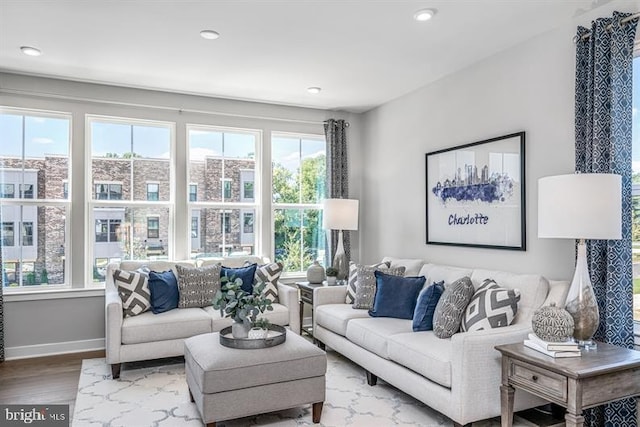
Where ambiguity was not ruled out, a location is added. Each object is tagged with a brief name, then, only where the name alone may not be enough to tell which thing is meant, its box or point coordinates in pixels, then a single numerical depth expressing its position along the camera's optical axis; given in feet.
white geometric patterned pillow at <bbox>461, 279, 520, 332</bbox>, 9.39
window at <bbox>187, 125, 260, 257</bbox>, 16.35
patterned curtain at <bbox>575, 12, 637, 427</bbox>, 8.61
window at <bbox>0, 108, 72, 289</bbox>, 14.05
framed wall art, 11.41
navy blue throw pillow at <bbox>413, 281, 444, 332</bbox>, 10.73
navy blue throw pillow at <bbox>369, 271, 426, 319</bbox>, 12.14
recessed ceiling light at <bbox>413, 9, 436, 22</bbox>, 9.62
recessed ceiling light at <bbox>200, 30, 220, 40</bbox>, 10.75
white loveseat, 11.84
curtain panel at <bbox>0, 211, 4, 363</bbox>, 13.26
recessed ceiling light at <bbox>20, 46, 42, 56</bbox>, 11.80
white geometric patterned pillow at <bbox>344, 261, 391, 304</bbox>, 13.93
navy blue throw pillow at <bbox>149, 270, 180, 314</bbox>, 13.00
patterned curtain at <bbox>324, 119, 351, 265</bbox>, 17.67
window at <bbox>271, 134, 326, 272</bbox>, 17.61
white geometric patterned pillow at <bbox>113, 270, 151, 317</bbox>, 12.59
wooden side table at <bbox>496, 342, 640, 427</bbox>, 6.89
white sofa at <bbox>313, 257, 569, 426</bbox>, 8.41
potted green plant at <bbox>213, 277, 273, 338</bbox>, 9.52
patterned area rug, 9.41
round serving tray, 9.23
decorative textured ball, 7.61
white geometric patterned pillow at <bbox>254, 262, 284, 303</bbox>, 14.62
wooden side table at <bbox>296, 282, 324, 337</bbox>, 14.97
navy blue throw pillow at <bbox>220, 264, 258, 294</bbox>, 14.30
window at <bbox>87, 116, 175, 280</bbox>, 15.08
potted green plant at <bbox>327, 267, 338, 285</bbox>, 15.64
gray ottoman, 8.49
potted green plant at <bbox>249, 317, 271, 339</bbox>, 9.56
